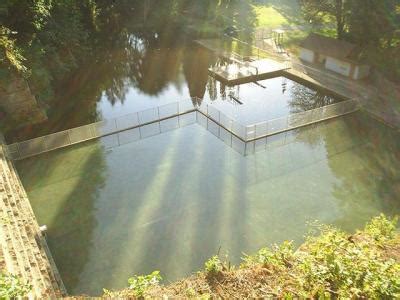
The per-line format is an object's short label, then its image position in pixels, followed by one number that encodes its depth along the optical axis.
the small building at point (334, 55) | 40.28
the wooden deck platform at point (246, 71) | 42.67
